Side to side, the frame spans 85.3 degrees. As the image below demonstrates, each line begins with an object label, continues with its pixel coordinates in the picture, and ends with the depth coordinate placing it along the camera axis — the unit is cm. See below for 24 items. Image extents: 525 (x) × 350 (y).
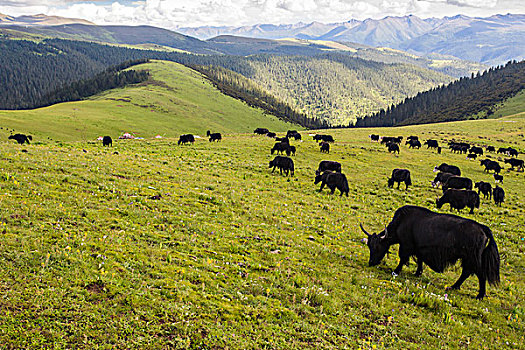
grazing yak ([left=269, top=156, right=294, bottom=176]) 2919
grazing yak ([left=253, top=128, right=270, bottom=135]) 7356
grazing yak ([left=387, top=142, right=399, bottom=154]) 5099
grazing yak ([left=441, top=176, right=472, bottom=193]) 2823
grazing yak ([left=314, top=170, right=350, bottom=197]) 2431
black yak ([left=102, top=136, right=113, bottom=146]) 4195
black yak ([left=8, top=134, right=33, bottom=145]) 4716
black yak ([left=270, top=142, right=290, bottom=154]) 3991
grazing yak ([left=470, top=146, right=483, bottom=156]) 5406
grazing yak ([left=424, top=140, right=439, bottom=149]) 5957
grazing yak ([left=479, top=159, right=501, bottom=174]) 4122
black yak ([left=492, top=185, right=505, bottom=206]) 2616
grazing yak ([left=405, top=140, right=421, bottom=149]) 5859
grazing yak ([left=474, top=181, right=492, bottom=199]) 2842
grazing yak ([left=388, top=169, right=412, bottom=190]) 2855
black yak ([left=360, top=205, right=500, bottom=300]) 1009
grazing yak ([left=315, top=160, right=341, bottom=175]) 3042
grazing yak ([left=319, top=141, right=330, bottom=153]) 4441
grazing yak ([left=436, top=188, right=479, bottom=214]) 2255
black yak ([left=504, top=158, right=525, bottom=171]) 4561
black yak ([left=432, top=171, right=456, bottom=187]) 3001
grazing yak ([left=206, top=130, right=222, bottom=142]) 5316
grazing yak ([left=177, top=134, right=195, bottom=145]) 4570
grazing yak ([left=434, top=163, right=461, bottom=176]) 3578
